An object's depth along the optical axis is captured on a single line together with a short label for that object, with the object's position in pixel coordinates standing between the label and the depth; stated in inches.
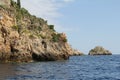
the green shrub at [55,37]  2263.9
